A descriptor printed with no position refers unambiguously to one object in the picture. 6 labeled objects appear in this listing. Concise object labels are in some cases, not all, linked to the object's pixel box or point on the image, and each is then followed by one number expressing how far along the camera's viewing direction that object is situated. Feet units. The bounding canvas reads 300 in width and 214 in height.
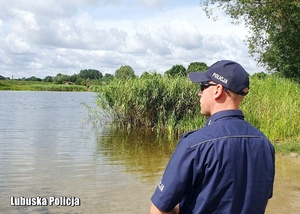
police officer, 6.08
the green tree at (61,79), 283.46
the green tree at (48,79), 317.22
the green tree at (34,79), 332.80
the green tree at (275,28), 60.75
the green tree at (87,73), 251.27
